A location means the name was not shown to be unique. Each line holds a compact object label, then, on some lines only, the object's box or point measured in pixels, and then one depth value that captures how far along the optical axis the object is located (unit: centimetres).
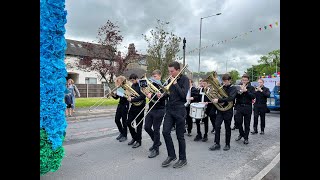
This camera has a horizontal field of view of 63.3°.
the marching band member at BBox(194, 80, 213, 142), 767
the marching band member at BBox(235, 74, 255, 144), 742
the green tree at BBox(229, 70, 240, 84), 12094
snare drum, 750
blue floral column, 364
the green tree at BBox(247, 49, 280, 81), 8538
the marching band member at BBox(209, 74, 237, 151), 646
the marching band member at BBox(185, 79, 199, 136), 839
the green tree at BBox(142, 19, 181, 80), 2662
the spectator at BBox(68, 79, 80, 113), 1267
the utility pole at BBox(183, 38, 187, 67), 2041
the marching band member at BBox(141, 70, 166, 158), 579
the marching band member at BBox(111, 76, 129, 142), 700
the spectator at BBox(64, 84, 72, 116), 1242
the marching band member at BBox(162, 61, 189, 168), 504
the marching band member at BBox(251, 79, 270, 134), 888
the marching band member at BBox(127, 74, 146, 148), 668
